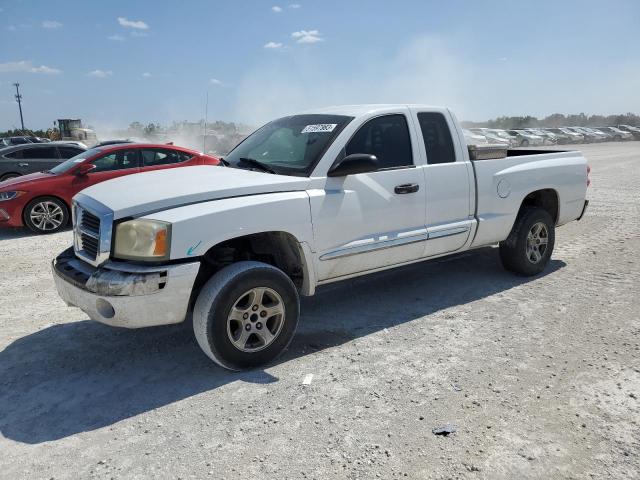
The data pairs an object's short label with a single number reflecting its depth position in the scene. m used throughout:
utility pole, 74.43
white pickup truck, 3.41
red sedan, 8.48
